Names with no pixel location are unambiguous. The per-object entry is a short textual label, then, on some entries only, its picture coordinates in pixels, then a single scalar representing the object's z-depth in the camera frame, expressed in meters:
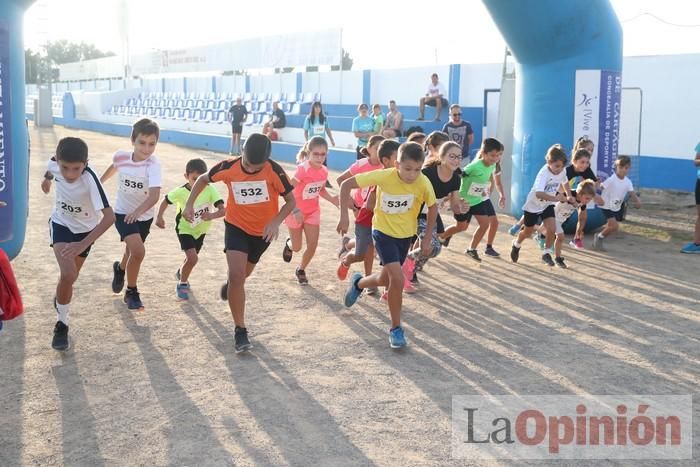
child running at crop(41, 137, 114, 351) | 4.97
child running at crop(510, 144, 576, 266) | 8.13
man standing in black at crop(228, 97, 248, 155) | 22.08
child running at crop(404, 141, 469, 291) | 6.59
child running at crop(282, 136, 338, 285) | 7.09
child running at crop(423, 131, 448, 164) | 7.07
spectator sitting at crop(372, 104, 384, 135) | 17.14
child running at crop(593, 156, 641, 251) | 9.31
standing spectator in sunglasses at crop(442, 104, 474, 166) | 14.16
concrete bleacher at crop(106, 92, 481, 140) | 19.63
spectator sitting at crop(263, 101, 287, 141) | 23.48
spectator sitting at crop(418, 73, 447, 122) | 18.80
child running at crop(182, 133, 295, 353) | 5.11
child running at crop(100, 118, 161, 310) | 5.83
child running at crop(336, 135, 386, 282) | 6.90
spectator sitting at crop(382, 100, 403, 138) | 17.78
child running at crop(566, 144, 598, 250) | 8.41
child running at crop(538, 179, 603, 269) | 8.26
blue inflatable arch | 9.73
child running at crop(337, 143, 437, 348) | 5.29
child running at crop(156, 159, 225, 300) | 6.54
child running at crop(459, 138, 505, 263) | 7.88
